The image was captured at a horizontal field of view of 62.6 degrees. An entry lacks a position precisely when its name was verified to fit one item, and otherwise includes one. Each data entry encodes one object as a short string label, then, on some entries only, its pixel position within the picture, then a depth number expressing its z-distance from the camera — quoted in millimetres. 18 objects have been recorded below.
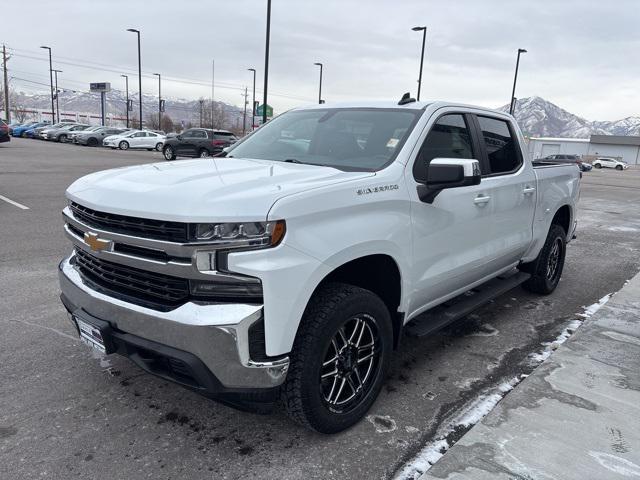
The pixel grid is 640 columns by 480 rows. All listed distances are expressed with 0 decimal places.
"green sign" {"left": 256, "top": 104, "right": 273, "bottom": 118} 30038
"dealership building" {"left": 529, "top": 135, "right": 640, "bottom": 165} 90500
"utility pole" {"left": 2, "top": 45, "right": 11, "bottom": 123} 60531
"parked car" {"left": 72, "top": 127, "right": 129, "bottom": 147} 38344
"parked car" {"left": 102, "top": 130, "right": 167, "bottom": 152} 36625
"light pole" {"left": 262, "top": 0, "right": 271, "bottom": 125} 22281
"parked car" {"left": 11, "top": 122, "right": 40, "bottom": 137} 47638
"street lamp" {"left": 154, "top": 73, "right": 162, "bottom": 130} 68088
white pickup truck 2371
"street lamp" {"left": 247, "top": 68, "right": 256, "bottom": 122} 56975
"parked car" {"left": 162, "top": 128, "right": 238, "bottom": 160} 27281
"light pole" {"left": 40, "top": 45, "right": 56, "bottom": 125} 63266
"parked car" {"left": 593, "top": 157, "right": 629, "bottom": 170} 62716
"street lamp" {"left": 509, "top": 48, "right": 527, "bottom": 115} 41438
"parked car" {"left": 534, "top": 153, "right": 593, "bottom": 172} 46344
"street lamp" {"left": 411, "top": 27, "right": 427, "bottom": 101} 33969
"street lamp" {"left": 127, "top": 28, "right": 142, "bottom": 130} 42416
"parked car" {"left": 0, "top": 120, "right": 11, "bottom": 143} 26812
